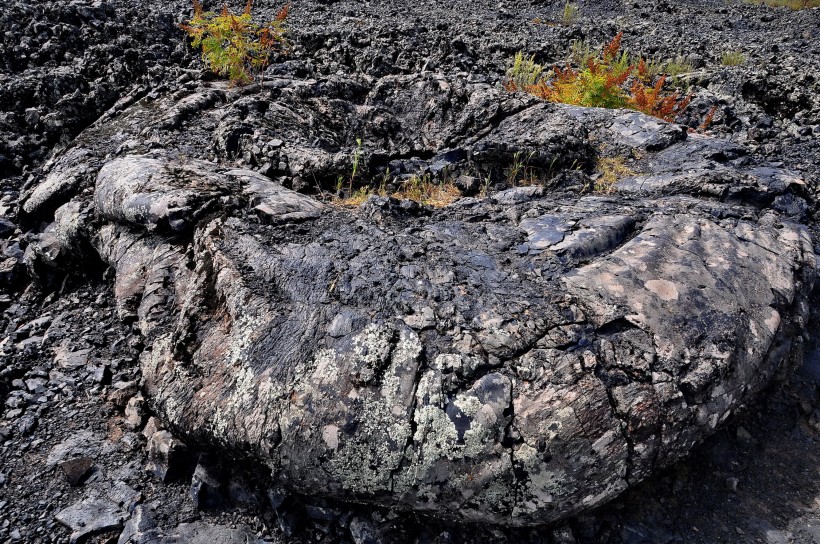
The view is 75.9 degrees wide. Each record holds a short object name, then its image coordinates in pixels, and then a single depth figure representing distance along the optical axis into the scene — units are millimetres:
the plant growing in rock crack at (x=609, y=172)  5004
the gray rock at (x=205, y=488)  3223
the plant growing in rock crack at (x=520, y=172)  5371
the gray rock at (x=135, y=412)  3736
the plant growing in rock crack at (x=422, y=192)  5109
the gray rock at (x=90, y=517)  3098
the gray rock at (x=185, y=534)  3041
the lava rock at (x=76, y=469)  3400
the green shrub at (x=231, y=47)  7602
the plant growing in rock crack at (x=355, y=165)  5289
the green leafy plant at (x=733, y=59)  10219
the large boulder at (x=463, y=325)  2809
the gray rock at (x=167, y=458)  3384
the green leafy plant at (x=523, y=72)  9109
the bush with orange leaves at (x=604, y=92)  6758
